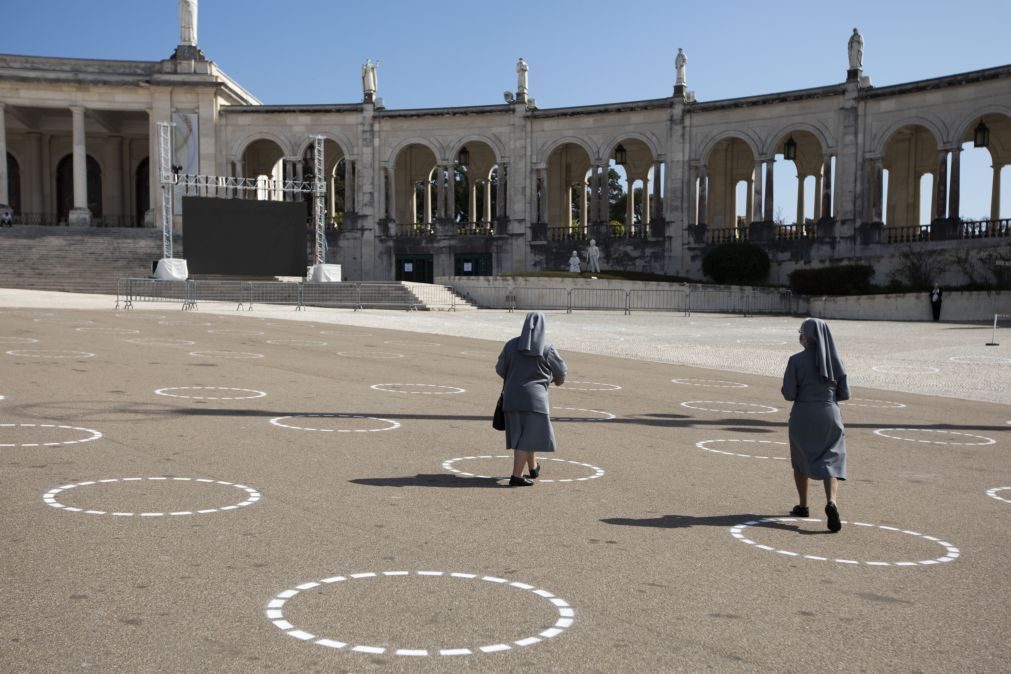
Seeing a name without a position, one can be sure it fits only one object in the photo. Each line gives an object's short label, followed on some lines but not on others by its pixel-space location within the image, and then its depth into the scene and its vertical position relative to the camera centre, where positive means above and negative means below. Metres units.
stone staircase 47.03 +0.63
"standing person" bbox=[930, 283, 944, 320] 37.41 -0.92
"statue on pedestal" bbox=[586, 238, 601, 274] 50.59 +0.79
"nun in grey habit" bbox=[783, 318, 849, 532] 7.72 -1.04
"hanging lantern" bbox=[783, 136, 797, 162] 50.08 +6.10
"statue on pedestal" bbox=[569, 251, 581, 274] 49.62 +0.43
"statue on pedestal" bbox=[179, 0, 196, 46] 57.81 +13.94
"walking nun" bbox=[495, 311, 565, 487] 8.76 -1.02
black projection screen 48.59 +1.60
